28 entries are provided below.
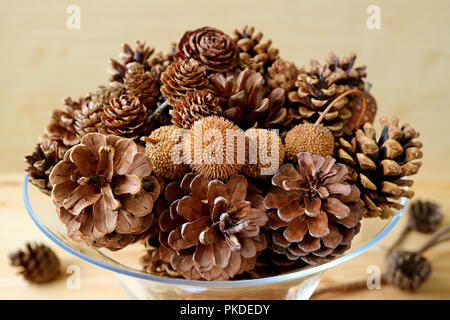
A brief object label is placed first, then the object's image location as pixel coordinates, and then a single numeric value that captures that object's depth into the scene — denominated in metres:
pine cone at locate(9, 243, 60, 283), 0.68
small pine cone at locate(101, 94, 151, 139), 0.43
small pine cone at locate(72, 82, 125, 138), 0.45
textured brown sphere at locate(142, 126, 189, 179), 0.41
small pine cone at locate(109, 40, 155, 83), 0.51
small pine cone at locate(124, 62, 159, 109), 0.46
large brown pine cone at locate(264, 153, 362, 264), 0.40
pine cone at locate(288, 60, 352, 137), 0.47
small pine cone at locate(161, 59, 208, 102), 0.44
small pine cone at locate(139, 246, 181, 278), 0.42
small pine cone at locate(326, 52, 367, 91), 0.53
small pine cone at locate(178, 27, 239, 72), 0.46
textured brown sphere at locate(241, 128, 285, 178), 0.41
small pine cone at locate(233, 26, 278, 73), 0.52
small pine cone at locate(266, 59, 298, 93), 0.49
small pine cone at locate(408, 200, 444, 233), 0.79
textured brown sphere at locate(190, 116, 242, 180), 0.39
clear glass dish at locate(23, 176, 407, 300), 0.40
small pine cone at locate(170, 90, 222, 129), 0.41
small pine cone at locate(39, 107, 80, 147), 0.49
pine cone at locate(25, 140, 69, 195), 0.45
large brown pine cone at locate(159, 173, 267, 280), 0.39
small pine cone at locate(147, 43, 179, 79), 0.50
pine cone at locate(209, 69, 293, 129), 0.45
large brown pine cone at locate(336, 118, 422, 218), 0.43
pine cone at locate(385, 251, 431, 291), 0.68
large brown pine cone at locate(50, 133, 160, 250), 0.38
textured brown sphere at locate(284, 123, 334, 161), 0.44
